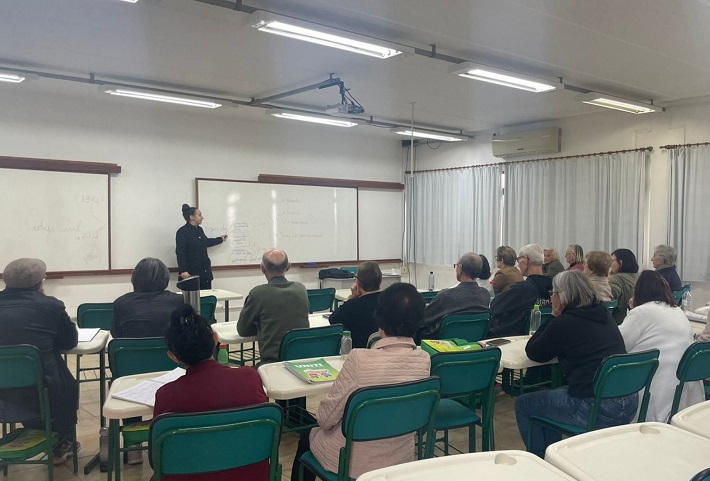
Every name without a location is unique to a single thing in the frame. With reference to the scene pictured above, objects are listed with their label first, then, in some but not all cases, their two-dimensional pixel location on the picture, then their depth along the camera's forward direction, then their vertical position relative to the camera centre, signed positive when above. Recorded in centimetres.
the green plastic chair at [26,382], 280 -82
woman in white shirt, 315 -63
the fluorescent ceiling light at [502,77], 489 +138
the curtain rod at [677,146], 659 +96
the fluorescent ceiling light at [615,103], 602 +138
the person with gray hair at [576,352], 294 -67
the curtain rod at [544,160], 712 +96
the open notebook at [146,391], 238 -74
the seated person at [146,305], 350 -51
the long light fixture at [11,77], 527 +142
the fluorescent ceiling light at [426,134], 806 +136
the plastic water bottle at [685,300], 539 -74
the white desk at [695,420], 194 -70
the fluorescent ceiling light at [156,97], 575 +139
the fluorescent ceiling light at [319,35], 360 +134
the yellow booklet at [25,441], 283 -113
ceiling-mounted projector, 563 +117
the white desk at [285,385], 251 -74
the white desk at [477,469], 153 -69
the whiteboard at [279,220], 777 +8
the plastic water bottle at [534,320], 409 -69
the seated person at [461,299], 423 -57
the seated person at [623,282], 520 -53
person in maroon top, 197 -58
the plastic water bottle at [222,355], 298 -69
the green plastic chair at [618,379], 270 -77
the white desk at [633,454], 160 -70
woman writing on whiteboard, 714 -28
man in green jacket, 379 -61
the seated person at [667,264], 556 -40
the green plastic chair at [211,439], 179 -70
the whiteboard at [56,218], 634 +9
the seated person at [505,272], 522 -44
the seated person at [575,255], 632 -34
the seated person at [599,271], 489 -40
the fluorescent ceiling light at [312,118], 688 +137
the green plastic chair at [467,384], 270 -80
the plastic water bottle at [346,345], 342 -73
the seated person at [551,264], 620 -44
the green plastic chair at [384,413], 208 -73
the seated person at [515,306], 438 -64
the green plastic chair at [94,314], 445 -71
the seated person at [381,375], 221 -60
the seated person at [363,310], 378 -57
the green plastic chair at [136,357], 302 -73
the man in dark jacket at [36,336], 304 -62
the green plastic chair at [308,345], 338 -74
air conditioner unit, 788 +121
